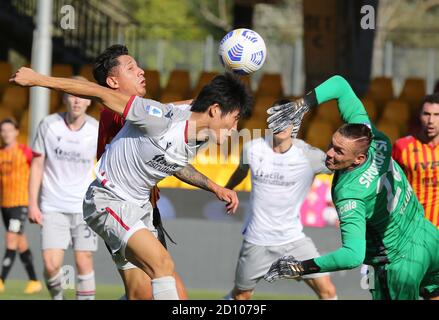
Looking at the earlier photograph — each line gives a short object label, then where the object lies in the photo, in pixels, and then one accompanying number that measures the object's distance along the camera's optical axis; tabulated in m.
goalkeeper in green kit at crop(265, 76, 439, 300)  6.87
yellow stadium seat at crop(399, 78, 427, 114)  18.64
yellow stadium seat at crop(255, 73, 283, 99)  19.61
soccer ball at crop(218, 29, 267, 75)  8.20
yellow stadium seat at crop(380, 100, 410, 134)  17.11
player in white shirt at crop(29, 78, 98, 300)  10.37
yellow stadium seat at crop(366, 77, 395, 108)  18.92
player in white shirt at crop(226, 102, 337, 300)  9.98
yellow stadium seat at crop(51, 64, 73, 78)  18.40
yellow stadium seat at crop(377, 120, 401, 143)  16.03
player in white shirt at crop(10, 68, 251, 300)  6.95
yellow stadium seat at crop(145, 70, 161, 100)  18.70
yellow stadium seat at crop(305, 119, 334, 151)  16.03
